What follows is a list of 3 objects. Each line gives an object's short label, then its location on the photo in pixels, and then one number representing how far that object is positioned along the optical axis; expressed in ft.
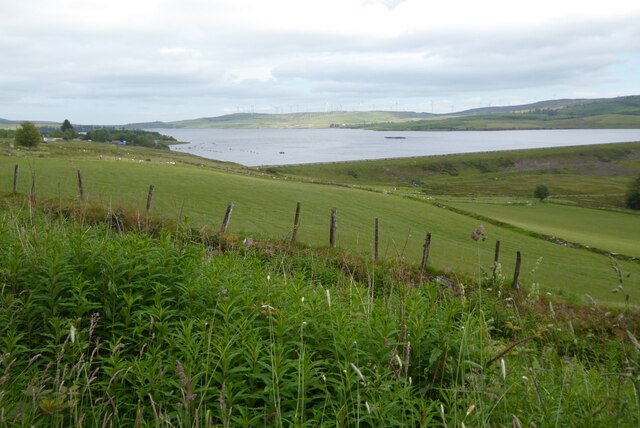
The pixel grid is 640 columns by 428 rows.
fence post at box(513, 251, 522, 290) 67.74
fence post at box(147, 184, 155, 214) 73.26
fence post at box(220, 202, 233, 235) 64.05
